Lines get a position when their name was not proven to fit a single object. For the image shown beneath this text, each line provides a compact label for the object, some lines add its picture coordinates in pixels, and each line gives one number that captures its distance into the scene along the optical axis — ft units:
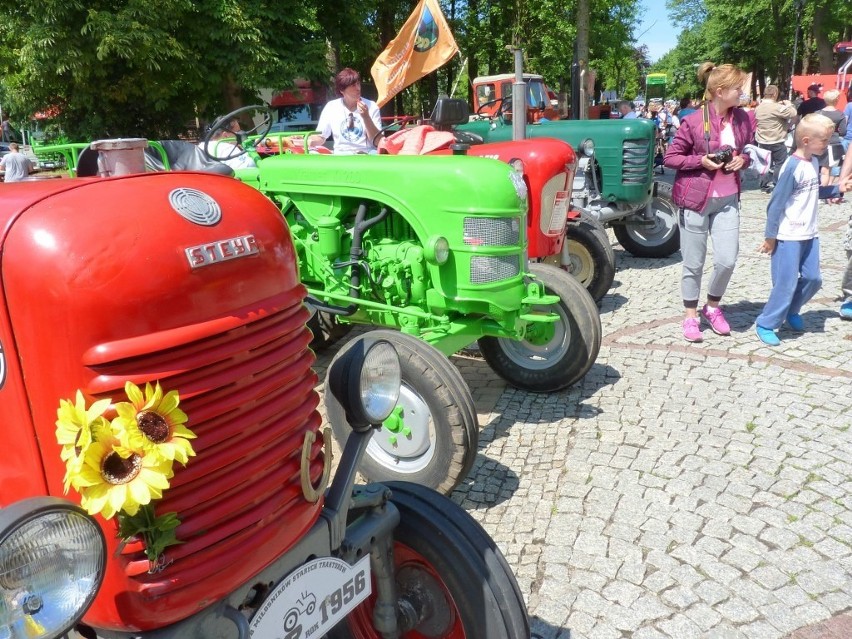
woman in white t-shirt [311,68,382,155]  16.35
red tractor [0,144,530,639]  4.11
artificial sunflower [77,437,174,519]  4.05
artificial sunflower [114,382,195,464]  4.15
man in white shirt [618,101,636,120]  49.12
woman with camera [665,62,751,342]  14.97
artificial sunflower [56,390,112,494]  4.02
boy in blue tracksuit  15.39
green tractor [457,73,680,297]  19.12
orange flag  21.65
